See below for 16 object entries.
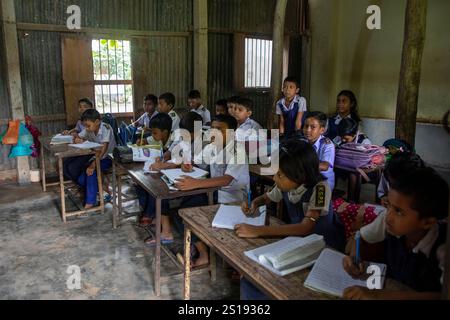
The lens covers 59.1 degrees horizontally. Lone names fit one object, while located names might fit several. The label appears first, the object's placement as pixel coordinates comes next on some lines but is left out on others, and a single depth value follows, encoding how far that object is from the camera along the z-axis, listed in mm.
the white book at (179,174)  2783
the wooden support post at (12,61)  4945
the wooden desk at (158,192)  2607
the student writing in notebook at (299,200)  1825
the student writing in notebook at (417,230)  1362
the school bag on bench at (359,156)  3947
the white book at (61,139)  4508
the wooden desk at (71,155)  3988
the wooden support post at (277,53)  5918
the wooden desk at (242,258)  1396
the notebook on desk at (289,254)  1523
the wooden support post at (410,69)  4188
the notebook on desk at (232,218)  1946
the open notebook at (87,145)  4168
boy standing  4973
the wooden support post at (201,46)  6238
